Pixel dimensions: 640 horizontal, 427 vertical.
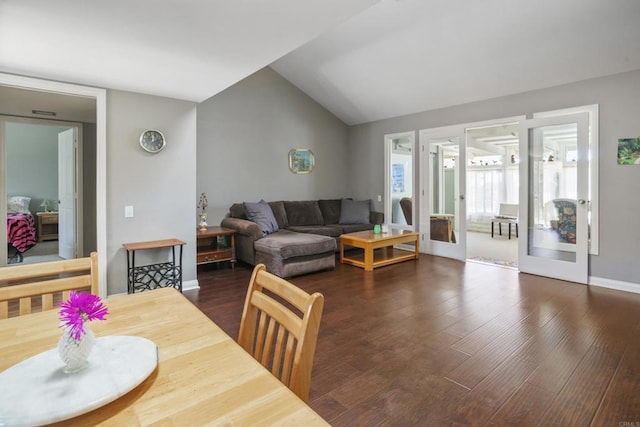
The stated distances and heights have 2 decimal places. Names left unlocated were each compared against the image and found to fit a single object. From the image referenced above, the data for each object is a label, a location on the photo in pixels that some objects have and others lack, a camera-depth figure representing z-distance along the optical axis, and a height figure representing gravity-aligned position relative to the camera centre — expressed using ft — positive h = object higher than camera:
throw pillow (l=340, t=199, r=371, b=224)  20.97 -0.08
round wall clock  11.63 +2.48
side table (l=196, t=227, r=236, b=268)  15.01 -1.78
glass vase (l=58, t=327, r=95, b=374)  2.78 -1.20
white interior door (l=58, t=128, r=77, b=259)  16.43 +0.85
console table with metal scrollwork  11.30 -2.18
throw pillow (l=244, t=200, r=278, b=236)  16.40 -0.31
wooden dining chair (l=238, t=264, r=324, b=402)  3.20 -1.26
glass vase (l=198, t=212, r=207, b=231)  16.01 -0.59
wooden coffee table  15.47 -1.74
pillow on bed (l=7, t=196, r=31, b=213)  21.88 +0.42
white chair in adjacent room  25.89 -0.46
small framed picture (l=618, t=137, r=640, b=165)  12.24 +2.19
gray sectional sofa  14.14 -1.01
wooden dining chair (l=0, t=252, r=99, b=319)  4.41 -1.03
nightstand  22.52 -1.07
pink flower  2.77 -0.87
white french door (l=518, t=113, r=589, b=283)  13.38 +0.49
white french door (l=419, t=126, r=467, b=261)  17.78 +1.03
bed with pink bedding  18.44 -1.35
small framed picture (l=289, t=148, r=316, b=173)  20.89 +3.21
